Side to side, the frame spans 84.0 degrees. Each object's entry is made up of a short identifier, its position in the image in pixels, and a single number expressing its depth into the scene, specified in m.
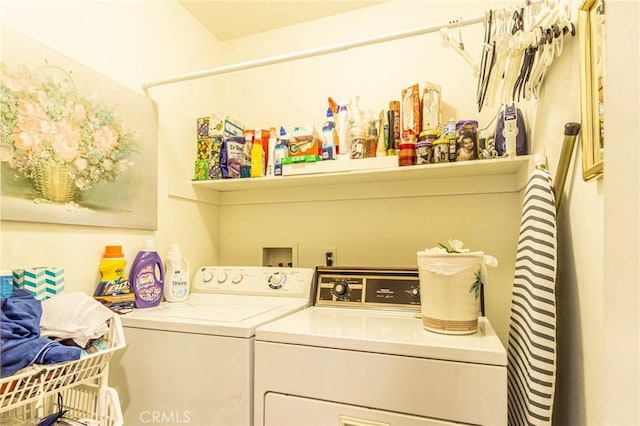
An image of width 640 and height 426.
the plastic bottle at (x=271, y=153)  1.86
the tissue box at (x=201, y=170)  1.98
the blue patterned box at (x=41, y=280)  1.08
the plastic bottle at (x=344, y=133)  1.72
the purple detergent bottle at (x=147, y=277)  1.51
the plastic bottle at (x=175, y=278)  1.67
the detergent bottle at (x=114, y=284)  1.40
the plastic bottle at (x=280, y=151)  1.83
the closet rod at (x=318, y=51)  1.20
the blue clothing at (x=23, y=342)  0.81
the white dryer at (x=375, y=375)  0.90
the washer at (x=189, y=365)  1.10
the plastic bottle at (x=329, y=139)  1.74
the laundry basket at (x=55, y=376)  0.81
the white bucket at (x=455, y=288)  1.05
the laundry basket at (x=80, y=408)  1.05
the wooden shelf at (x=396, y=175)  1.51
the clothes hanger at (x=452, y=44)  1.20
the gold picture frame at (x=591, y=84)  0.79
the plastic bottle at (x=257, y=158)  1.88
